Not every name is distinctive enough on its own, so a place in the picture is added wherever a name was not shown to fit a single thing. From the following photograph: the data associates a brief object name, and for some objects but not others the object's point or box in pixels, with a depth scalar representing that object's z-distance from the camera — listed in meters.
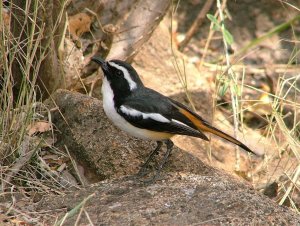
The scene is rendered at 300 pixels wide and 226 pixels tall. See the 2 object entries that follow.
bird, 9.95
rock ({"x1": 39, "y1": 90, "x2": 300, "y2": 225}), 7.95
